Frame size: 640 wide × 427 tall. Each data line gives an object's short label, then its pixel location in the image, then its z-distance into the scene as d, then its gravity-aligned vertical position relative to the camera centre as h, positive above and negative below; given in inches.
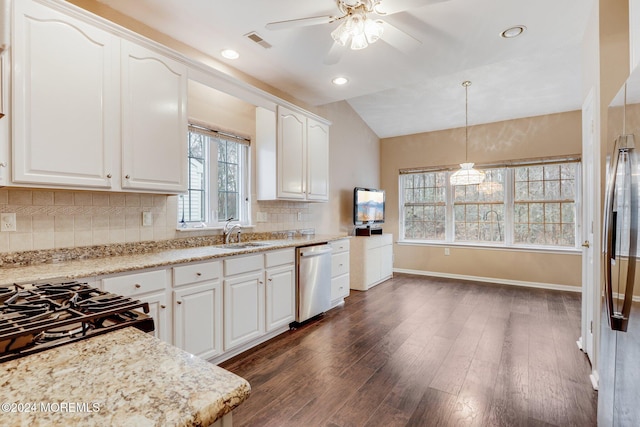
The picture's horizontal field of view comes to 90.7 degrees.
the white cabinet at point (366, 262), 191.2 -31.1
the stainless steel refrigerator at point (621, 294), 43.9 -12.7
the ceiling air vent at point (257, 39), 105.0 +58.9
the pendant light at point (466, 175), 165.3 +19.2
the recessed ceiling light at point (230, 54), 116.4 +59.4
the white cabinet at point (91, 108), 67.9 +26.2
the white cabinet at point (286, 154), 137.5 +26.5
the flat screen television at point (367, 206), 201.9 +4.1
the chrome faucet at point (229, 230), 125.1 -7.1
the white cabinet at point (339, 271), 153.8 -29.6
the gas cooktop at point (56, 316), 30.4 -11.8
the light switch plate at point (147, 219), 99.3 -2.0
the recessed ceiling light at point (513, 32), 101.0 +58.9
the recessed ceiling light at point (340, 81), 137.6 +58.3
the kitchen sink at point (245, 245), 120.2 -12.6
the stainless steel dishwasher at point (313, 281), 128.2 -29.3
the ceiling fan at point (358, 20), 81.1 +50.2
